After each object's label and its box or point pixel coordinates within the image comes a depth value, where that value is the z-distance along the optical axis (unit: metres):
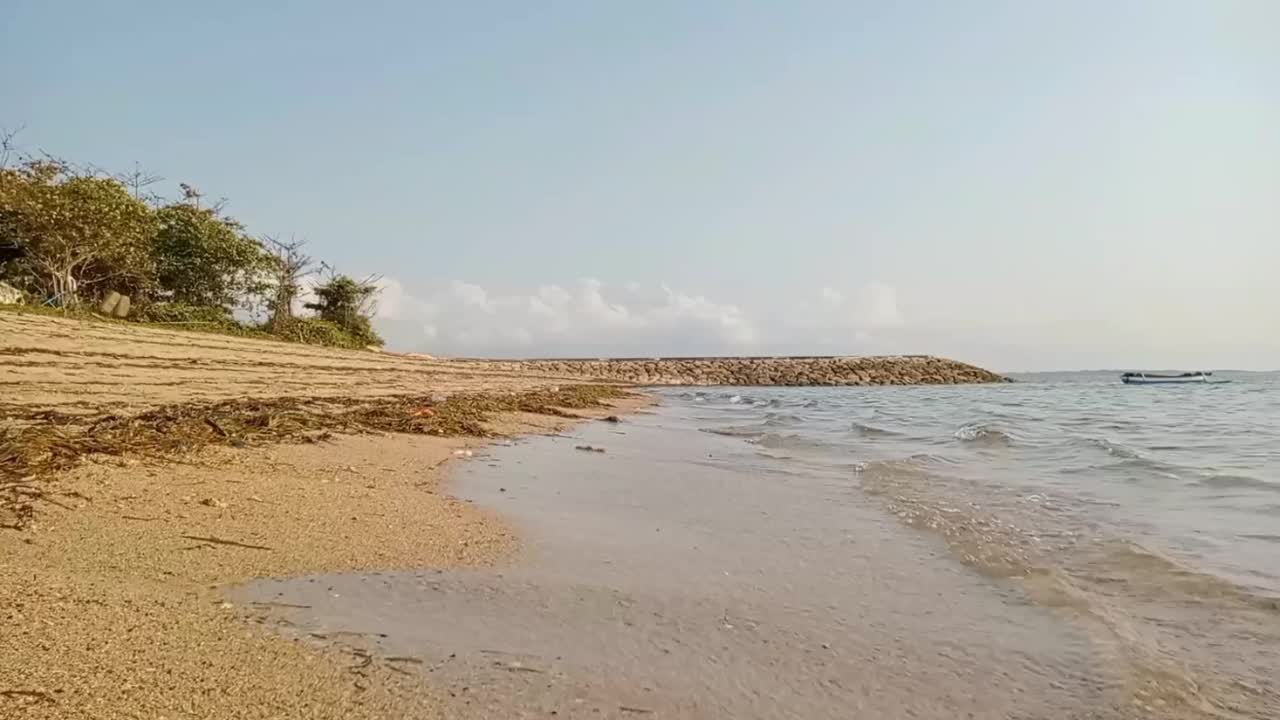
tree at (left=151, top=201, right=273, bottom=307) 28.73
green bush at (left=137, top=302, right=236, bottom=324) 23.99
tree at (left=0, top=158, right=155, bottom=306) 22.31
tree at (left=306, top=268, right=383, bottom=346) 36.09
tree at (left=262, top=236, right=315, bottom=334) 30.89
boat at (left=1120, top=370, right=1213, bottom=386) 52.09
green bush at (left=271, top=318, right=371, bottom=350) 28.53
